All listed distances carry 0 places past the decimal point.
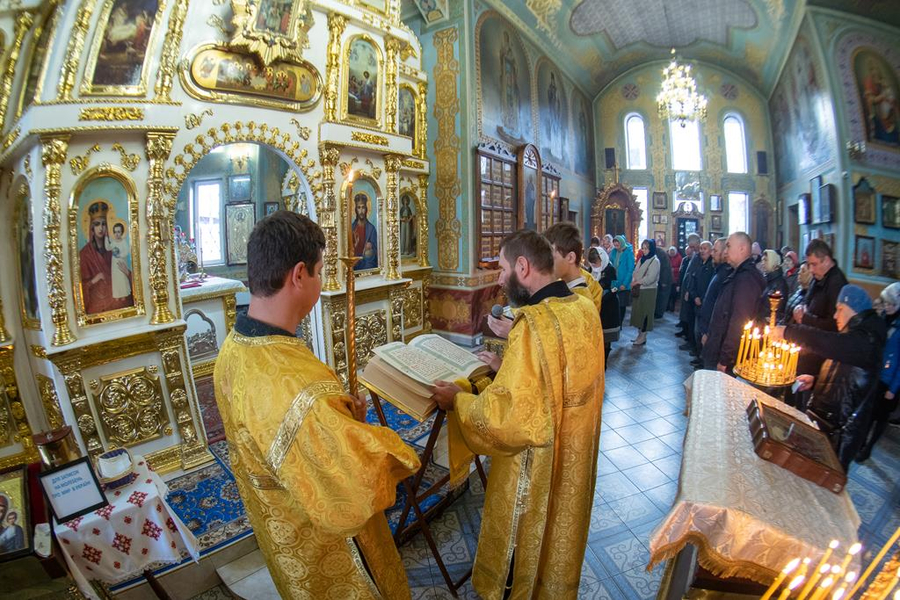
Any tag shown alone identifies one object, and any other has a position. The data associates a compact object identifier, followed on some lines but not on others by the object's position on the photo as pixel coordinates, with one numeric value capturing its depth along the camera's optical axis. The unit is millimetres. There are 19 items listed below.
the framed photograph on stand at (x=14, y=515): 1587
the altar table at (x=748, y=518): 1389
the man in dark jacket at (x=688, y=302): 7961
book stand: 2352
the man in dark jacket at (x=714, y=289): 5352
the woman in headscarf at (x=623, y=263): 8992
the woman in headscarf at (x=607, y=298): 6809
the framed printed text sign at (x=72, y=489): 1861
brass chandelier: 12195
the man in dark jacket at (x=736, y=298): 3965
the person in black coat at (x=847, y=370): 2830
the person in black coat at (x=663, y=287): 10539
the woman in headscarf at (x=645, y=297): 8555
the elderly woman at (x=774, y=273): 5906
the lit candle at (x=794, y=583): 825
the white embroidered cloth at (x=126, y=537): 2057
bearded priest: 1875
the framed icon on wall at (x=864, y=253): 4297
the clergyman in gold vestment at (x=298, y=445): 1303
